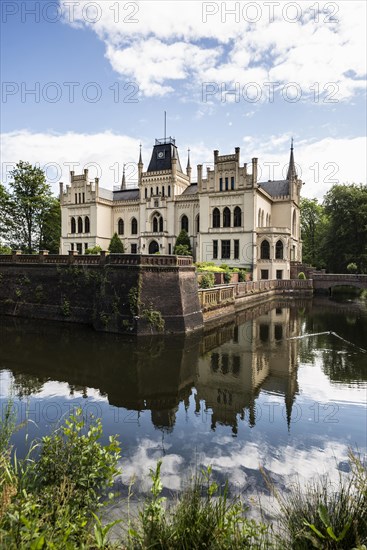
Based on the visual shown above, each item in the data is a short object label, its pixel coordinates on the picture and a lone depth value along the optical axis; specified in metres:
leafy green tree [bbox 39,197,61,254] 46.94
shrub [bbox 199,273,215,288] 22.72
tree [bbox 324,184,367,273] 44.72
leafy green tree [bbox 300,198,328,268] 58.94
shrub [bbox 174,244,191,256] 36.15
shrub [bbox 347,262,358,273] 42.95
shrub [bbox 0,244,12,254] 38.62
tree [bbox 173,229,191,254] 38.78
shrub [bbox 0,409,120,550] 2.91
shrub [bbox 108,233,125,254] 41.06
